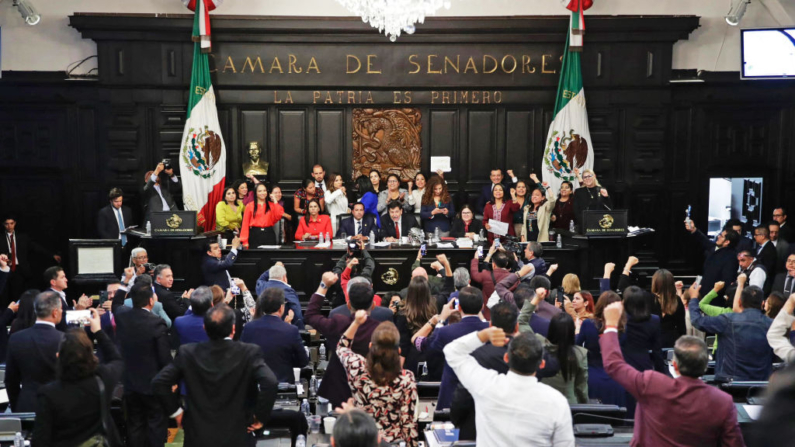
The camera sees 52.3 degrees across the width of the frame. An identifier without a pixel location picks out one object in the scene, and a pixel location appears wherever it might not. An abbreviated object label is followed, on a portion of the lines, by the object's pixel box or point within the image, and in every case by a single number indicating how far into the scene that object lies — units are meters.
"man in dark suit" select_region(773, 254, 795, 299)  7.95
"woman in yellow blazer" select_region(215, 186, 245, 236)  10.98
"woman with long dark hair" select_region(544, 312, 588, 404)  4.86
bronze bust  12.34
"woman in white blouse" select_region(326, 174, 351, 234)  11.66
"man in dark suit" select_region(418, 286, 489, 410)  4.77
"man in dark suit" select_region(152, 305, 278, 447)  4.13
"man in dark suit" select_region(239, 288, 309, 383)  5.06
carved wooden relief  12.66
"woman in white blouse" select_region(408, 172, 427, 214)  11.77
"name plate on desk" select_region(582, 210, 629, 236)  10.31
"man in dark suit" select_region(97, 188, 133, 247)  10.94
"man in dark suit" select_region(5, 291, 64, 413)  4.75
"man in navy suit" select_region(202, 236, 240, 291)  9.11
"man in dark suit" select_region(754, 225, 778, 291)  9.75
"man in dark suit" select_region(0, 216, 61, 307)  10.76
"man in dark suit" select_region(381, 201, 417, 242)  10.82
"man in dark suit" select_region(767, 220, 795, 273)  9.98
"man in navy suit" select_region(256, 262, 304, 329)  6.73
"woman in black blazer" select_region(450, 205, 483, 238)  10.86
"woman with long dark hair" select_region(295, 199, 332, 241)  10.69
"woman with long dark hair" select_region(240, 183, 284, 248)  10.45
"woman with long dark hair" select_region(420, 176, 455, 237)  11.26
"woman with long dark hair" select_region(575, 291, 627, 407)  5.38
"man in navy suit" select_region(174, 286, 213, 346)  5.46
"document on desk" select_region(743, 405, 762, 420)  4.47
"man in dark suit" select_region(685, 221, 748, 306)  9.24
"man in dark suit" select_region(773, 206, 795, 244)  10.67
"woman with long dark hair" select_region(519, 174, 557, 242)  11.03
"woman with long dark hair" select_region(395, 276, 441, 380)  6.02
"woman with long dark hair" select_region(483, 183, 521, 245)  11.16
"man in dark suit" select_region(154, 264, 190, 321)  6.61
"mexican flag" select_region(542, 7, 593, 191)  12.19
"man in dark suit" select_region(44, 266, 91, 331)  6.50
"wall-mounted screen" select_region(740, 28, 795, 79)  11.62
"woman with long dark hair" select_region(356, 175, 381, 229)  11.53
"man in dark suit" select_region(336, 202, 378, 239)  10.69
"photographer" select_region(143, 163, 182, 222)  11.22
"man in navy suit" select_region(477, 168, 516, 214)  11.93
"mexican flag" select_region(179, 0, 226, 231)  11.88
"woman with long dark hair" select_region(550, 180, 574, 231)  11.37
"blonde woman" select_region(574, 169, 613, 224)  10.99
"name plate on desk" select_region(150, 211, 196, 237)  10.09
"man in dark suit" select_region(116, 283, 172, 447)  5.15
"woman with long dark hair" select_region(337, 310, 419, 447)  4.27
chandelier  8.74
